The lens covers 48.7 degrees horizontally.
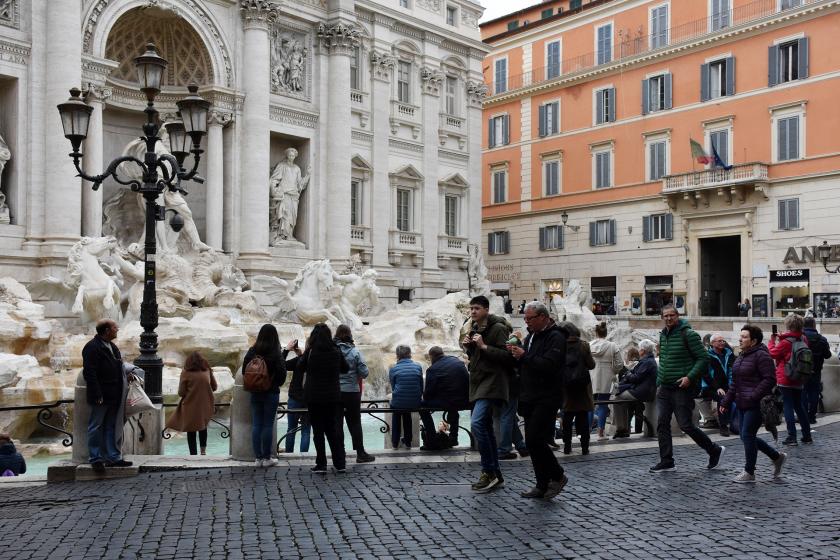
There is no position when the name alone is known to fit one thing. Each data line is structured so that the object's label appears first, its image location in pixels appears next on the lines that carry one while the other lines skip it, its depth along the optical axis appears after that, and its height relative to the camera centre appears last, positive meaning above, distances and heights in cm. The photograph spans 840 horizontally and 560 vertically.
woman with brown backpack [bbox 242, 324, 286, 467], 961 -103
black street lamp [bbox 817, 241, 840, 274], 2967 +156
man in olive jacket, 838 -72
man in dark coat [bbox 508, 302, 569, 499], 787 -78
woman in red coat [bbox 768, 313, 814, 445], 1152 -99
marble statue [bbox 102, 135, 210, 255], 2556 +243
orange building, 3238 +582
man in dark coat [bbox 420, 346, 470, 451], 1061 -97
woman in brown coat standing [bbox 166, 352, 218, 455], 1147 -126
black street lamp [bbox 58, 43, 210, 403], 1106 +193
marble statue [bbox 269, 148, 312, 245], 2961 +324
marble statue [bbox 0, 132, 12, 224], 2297 +337
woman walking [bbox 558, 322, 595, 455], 1050 -117
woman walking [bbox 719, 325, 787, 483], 894 -84
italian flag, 3422 +540
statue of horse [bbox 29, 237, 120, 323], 1945 +35
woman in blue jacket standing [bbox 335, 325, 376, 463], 1004 -95
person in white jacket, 1290 -90
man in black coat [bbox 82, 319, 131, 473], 905 -89
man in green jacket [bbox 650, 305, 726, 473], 910 -70
